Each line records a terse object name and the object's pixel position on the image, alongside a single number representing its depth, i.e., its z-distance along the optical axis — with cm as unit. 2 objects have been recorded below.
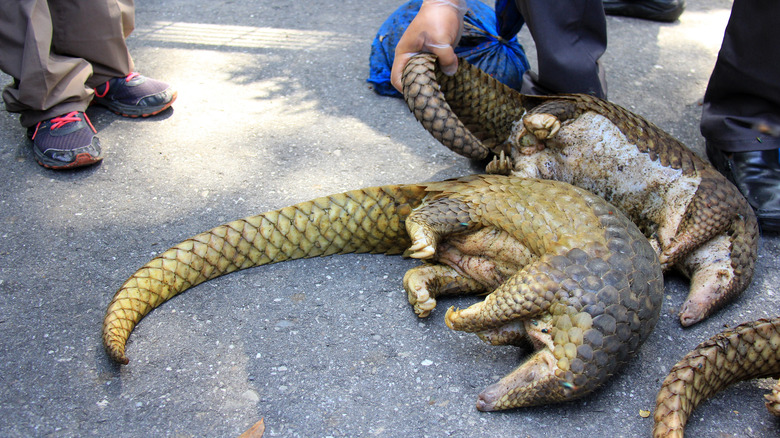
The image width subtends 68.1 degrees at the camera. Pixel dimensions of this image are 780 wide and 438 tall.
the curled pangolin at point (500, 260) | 188
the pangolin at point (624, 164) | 240
